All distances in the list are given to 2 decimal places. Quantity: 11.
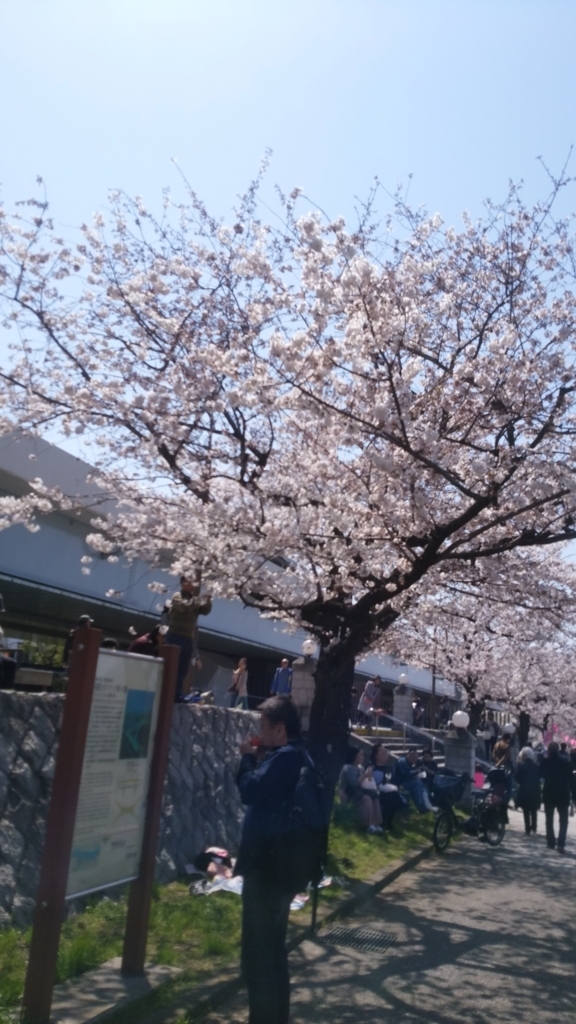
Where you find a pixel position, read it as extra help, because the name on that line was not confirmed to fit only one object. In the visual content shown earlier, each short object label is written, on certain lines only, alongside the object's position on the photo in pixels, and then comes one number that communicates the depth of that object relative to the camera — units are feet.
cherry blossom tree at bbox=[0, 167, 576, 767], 27.68
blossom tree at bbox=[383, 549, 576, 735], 40.04
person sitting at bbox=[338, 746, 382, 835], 45.67
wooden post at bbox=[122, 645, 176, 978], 19.79
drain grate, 25.55
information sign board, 18.03
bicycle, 49.62
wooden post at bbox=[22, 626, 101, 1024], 16.35
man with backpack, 16.65
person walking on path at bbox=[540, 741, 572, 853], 49.62
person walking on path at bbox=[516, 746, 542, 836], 55.06
